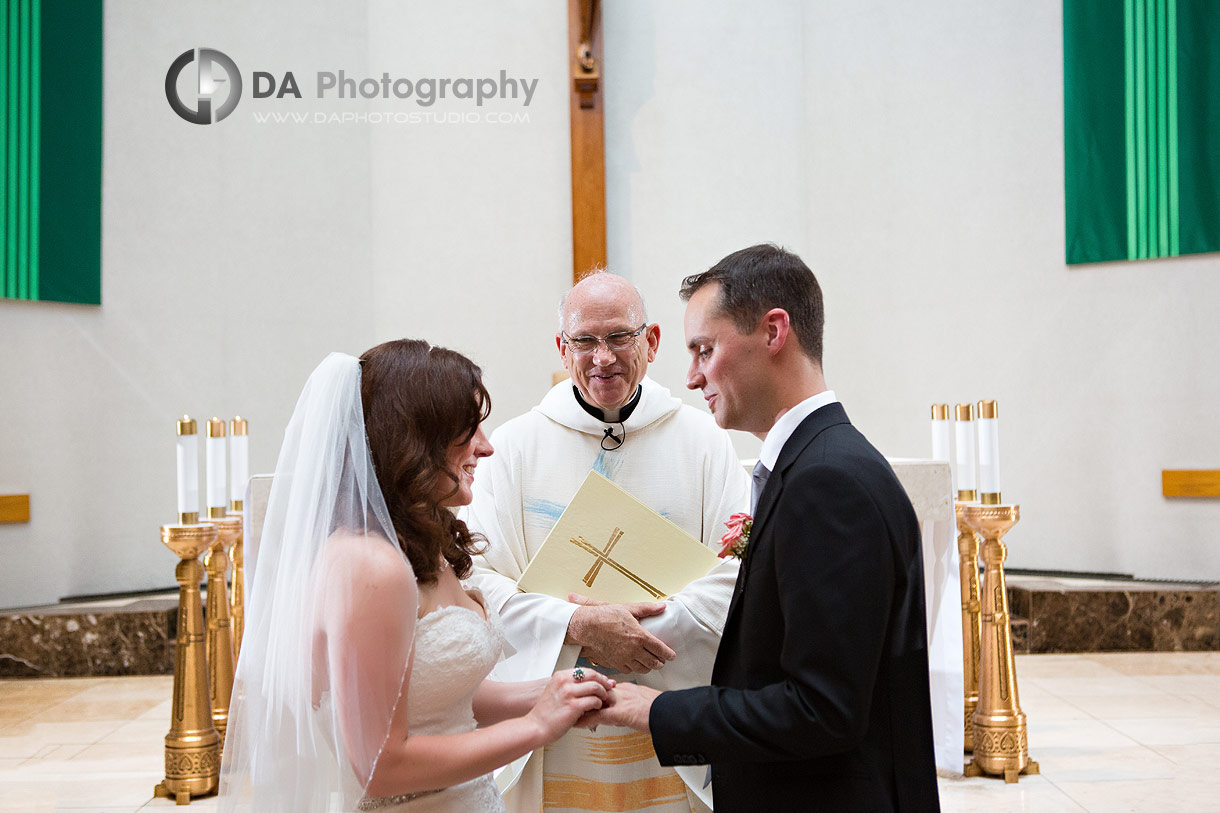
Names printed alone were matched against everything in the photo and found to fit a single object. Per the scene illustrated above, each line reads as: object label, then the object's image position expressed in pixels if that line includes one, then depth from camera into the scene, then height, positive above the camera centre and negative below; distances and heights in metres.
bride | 1.84 -0.34
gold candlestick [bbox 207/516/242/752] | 4.84 -0.96
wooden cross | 7.21 +1.91
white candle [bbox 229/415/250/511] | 5.02 -0.13
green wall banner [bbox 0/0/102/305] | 7.02 +1.94
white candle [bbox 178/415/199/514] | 4.62 -0.17
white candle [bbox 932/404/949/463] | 5.16 -0.07
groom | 1.64 -0.31
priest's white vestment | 2.63 -0.31
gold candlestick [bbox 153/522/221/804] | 4.38 -1.16
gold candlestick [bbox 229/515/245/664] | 5.15 -0.83
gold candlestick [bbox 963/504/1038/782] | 4.47 -1.14
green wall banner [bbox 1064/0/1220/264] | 7.14 +2.02
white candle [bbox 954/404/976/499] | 4.86 -0.13
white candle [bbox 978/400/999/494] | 4.71 -0.13
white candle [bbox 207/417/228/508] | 4.89 -0.16
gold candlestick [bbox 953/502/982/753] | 4.95 -0.94
